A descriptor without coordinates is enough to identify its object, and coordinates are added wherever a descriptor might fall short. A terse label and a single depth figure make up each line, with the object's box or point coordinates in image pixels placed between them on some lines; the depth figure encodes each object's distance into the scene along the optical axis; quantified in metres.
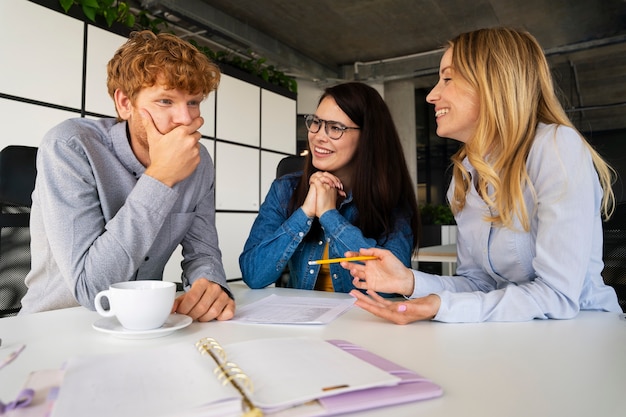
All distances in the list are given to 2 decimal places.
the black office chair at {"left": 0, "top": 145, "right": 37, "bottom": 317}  1.23
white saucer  0.70
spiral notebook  0.40
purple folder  0.41
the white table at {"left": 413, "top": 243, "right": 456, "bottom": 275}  2.56
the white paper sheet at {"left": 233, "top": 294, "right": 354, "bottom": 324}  0.85
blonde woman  0.89
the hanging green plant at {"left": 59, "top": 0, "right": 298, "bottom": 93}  2.90
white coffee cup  0.70
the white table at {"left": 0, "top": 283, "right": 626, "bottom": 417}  0.45
